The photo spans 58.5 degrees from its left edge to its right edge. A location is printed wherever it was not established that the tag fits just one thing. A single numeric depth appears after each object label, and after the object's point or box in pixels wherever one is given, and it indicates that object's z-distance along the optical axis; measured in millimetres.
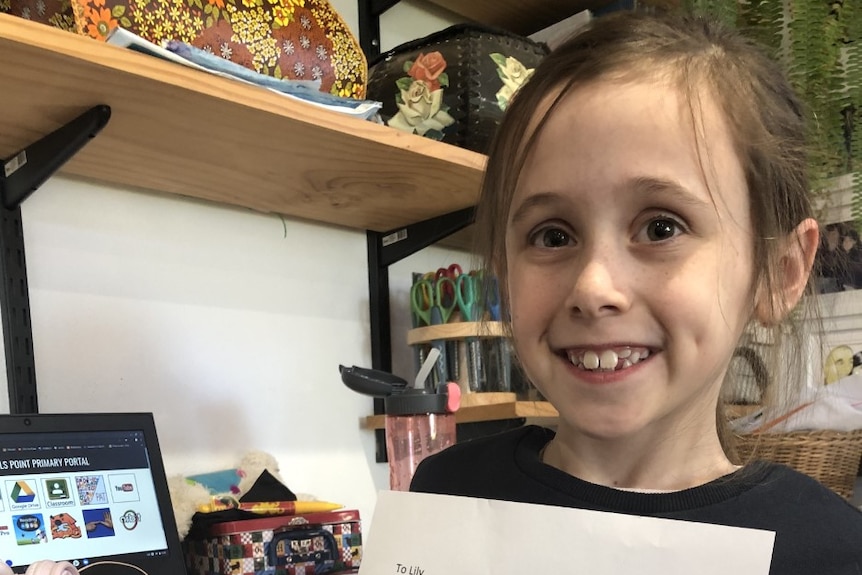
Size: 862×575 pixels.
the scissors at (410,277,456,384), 1053
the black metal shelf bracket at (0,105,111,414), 777
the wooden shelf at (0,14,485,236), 648
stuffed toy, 849
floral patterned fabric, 693
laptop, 664
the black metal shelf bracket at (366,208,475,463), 1113
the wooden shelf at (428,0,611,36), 1218
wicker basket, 951
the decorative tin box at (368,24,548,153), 969
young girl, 547
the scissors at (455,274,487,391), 1030
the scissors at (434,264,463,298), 1067
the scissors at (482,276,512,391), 1053
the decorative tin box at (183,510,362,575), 778
